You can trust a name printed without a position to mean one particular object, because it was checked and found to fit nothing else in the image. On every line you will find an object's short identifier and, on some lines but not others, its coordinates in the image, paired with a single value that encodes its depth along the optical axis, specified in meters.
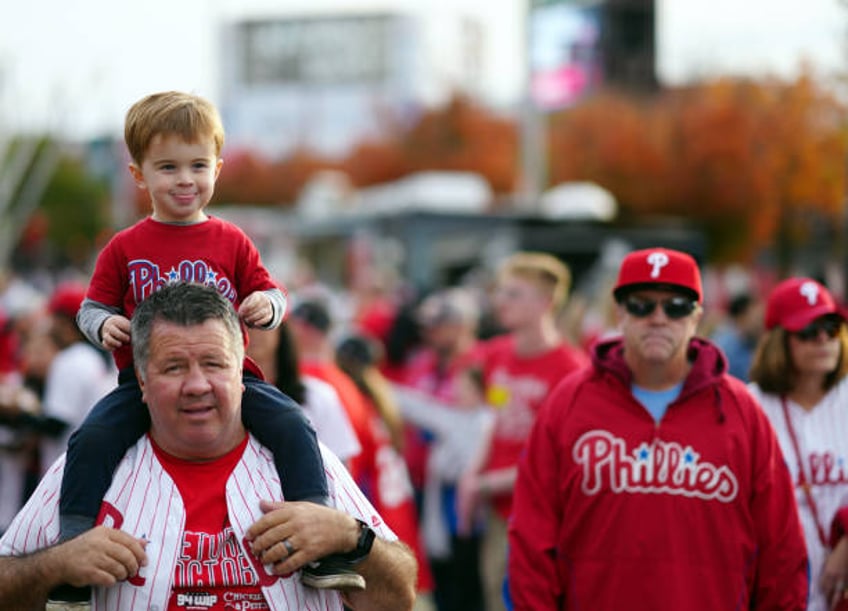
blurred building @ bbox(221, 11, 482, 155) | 114.38
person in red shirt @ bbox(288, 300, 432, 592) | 7.33
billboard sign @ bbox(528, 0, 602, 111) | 22.47
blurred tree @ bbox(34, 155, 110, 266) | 72.56
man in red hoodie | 4.80
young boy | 3.76
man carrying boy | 3.62
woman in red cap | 5.50
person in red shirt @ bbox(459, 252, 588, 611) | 7.66
